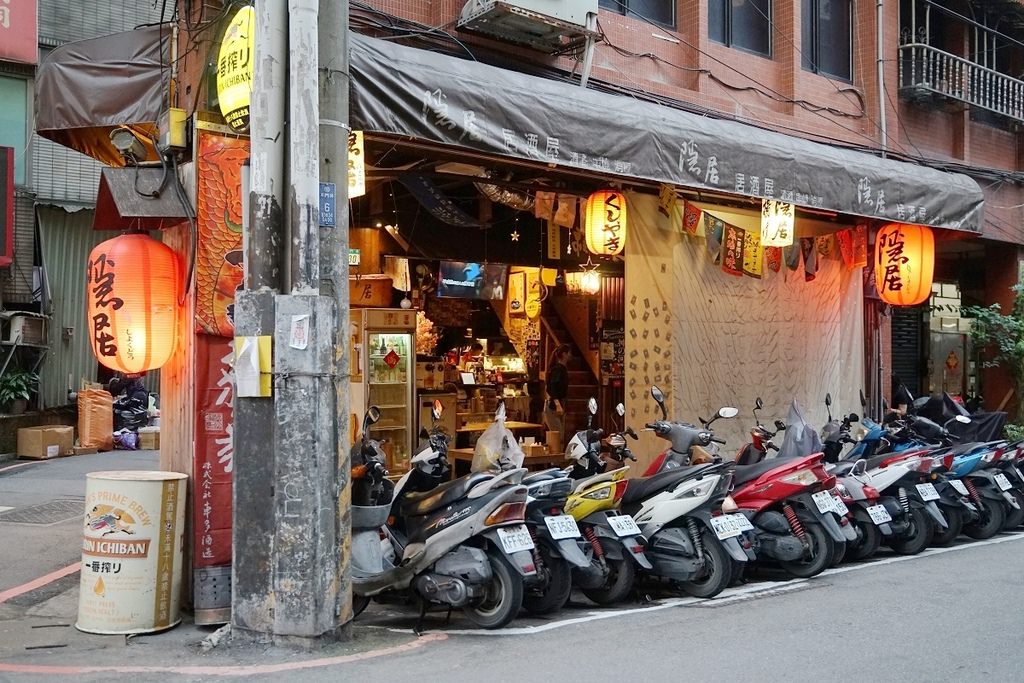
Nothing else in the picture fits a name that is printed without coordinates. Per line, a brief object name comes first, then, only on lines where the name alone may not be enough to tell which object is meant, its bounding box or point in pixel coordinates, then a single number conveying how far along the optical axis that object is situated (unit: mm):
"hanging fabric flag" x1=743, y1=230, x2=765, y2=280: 12797
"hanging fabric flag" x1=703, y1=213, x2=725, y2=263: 12312
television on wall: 13250
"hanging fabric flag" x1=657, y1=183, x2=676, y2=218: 11680
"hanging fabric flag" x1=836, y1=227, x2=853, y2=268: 14273
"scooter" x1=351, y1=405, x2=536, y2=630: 6785
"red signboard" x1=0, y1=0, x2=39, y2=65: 15805
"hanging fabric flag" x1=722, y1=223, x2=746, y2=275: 12516
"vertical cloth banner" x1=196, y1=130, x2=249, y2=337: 7148
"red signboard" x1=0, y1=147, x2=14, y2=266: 14992
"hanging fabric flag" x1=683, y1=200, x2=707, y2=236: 11961
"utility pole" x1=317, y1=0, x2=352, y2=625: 6484
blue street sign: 6477
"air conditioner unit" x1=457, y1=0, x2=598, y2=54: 9789
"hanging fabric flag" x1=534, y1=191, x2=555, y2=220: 11539
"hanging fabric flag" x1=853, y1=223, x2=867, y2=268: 14086
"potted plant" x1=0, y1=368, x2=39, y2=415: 16094
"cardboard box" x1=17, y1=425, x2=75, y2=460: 15906
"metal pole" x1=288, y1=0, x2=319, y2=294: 6262
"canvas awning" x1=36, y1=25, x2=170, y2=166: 8008
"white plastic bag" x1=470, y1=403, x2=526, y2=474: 7973
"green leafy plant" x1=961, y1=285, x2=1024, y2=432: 16219
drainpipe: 15008
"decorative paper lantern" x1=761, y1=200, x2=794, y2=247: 12094
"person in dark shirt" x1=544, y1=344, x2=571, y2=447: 15031
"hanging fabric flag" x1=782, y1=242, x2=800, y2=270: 13711
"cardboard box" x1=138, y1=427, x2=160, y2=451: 17234
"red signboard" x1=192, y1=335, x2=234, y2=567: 7059
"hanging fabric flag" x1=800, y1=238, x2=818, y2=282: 13906
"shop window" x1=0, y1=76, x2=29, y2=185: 16719
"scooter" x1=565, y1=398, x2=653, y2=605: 7574
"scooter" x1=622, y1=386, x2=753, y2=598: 7883
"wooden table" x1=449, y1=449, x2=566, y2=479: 13016
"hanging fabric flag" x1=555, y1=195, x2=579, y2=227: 11659
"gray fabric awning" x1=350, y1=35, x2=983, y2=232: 7676
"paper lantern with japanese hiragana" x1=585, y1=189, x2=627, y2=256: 10938
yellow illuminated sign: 6684
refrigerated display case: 12352
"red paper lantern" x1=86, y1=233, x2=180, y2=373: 7102
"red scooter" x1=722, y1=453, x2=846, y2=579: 8523
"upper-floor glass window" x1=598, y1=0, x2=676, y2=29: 12125
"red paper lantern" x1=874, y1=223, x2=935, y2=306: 13328
